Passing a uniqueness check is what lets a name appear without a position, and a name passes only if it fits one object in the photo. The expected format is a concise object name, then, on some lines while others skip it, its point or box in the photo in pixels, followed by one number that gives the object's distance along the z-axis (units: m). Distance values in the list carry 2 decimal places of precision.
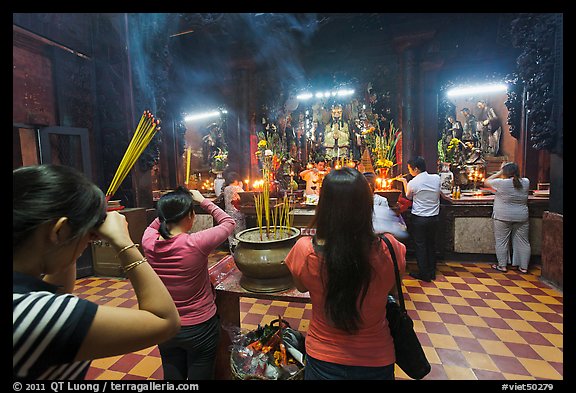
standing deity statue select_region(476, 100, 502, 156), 7.94
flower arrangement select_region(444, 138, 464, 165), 6.07
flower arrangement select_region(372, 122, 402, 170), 5.79
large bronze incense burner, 1.47
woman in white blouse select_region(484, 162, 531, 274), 4.00
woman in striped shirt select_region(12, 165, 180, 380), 0.63
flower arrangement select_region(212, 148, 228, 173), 8.63
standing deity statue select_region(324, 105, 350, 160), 7.08
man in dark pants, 3.98
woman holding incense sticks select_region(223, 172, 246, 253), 5.28
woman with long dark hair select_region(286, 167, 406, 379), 1.07
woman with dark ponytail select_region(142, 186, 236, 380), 1.45
